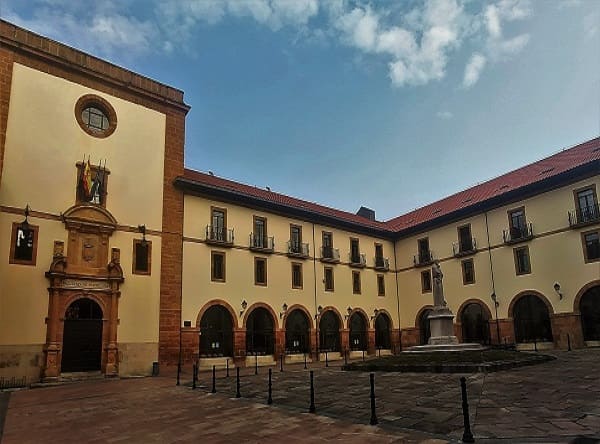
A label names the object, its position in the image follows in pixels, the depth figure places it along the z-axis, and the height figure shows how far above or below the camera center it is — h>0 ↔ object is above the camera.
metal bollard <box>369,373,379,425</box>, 8.17 -1.72
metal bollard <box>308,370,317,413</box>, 9.56 -1.79
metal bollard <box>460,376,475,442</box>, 6.66 -1.58
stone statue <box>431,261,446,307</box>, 21.12 +1.29
